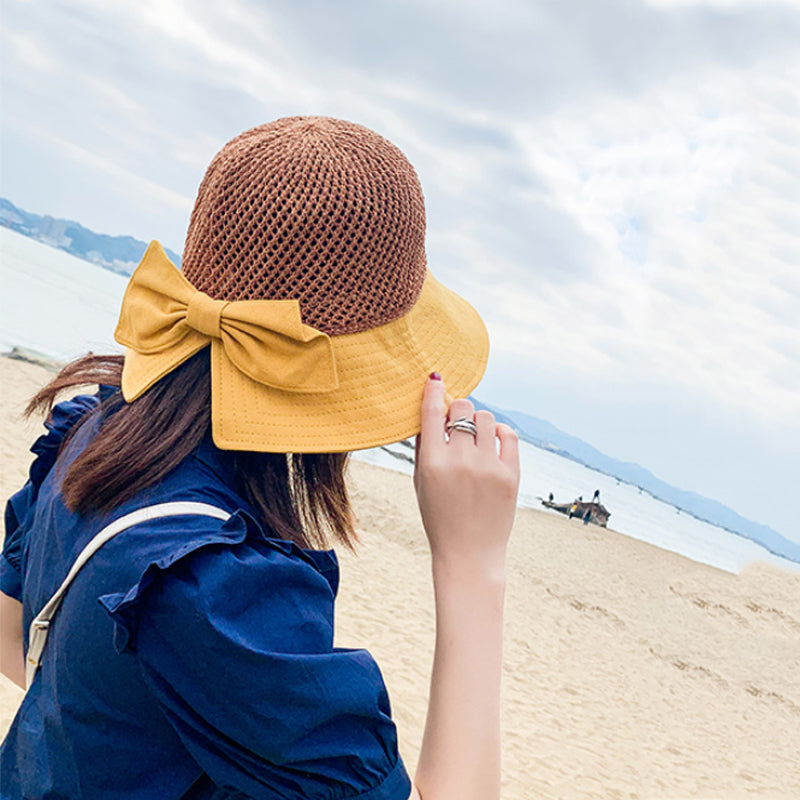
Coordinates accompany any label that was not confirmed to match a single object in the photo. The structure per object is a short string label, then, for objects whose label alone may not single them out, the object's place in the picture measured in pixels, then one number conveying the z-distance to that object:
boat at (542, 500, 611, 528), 30.61
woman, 0.85
